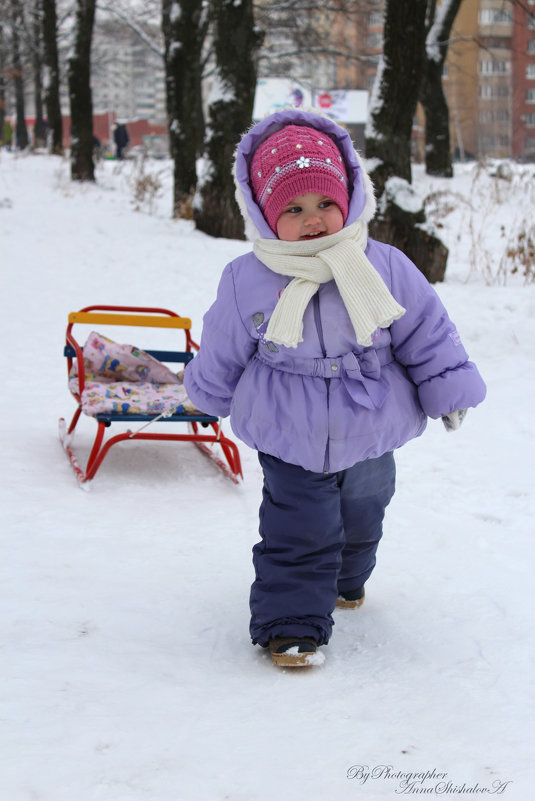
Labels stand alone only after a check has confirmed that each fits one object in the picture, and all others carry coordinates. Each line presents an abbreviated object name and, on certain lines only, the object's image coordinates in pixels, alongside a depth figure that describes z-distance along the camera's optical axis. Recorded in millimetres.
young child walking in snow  2230
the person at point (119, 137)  30567
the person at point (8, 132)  37303
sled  3852
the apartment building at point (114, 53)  28705
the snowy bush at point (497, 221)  7629
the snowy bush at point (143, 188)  12336
